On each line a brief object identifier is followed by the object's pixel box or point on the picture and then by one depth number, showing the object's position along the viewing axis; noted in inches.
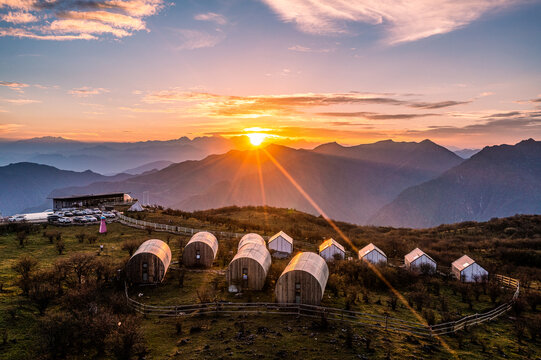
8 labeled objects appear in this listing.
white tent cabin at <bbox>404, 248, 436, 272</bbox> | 1608.4
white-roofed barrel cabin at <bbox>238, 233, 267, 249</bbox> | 1625.2
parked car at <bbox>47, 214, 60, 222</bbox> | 2313.0
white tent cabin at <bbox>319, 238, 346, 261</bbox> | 1756.0
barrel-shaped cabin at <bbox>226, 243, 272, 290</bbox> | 1197.7
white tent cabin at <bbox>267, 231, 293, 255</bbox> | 1817.2
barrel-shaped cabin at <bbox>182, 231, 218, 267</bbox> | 1456.7
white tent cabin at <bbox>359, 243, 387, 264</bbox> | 1681.8
